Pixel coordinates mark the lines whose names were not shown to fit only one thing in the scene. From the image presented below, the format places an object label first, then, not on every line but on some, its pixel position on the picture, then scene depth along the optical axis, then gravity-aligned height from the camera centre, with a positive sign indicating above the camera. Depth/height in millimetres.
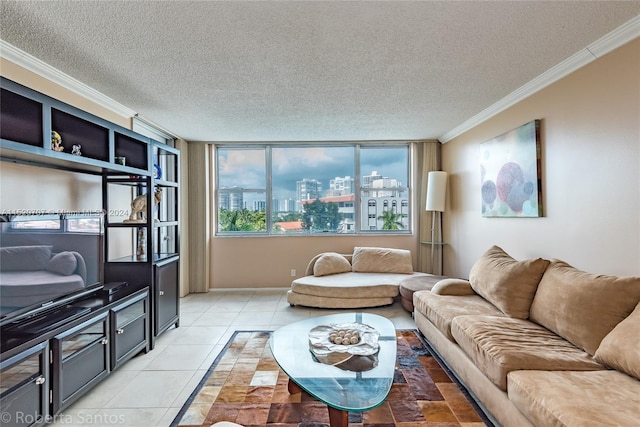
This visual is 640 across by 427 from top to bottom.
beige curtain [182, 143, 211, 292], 5012 +154
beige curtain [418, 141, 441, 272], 5094 +435
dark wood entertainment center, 1733 -642
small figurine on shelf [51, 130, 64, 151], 2127 +529
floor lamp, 4703 +368
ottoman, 3795 -894
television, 1819 -293
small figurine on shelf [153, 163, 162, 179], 3320 +507
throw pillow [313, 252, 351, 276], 4580 -742
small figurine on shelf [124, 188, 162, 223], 3062 +81
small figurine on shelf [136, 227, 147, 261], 3273 -299
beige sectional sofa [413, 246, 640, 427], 1432 -828
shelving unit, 3006 -324
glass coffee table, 1608 -943
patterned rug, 1919 -1262
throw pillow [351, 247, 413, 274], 4684 -703
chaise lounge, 4105 -895
